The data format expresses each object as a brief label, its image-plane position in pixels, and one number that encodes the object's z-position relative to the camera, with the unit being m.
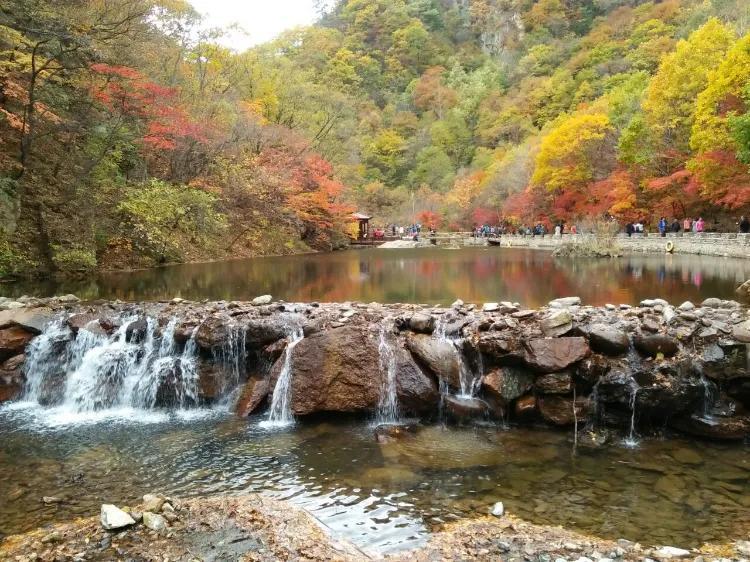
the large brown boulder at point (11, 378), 8.54
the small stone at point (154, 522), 4.30
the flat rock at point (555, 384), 7.00
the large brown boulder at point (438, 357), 7.59
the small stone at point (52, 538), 4.20
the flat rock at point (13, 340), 8.88
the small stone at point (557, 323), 7.35
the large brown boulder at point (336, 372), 7.41
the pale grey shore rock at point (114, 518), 4.29
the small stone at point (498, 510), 4.68
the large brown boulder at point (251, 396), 7.75
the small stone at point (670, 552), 3.93
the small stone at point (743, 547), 3.99
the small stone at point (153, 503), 4.52
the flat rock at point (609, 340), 7.16
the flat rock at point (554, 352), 7.06
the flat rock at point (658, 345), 7.11
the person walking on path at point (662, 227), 30.62
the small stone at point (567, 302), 9.74
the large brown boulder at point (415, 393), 7.39
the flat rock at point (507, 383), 7.17
